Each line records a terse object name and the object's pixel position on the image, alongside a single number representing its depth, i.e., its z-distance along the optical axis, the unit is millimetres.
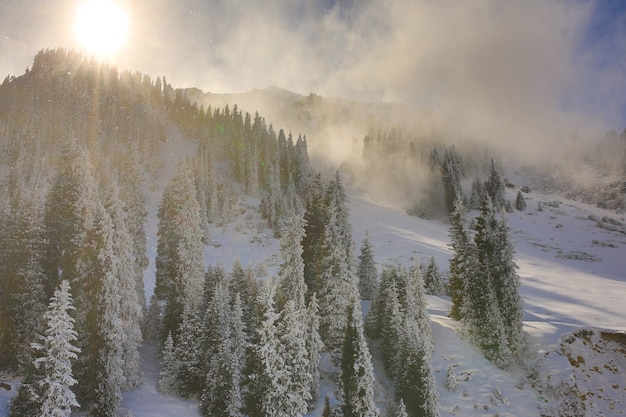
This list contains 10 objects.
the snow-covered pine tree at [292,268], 30562
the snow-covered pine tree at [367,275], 48500
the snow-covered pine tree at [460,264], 36094
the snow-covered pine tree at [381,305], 36219
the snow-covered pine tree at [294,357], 24781
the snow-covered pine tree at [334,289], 33562
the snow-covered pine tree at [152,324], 35844
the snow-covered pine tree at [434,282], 53328
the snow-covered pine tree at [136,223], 36906
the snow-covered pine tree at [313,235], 39094
